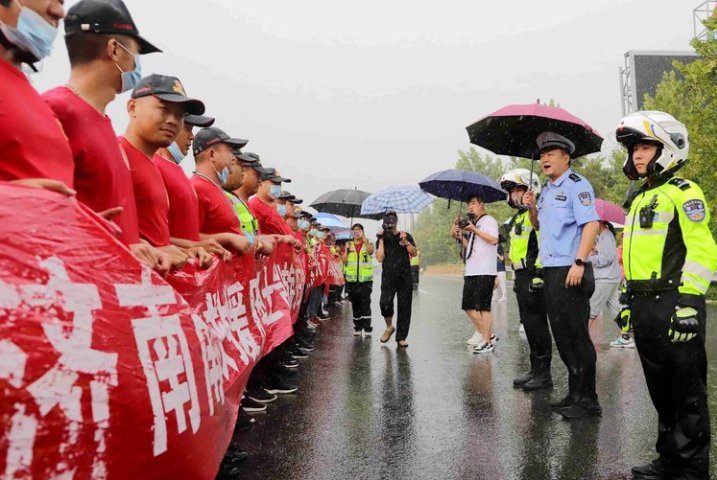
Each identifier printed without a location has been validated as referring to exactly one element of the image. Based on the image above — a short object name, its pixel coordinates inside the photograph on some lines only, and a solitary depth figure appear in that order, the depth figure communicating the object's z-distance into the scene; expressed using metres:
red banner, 1.33
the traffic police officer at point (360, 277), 10.34
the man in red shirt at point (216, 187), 4.21
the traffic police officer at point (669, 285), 3.30
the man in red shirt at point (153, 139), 3.01
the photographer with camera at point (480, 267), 7.91
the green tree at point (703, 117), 16.42
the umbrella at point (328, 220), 16.42
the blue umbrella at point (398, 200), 9.70
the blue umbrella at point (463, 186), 8.57
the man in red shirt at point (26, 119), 1.78
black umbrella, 13.30
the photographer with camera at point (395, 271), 8.78
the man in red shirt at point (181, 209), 3.46
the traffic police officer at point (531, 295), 5.88
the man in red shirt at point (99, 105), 2.39
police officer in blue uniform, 4.79
